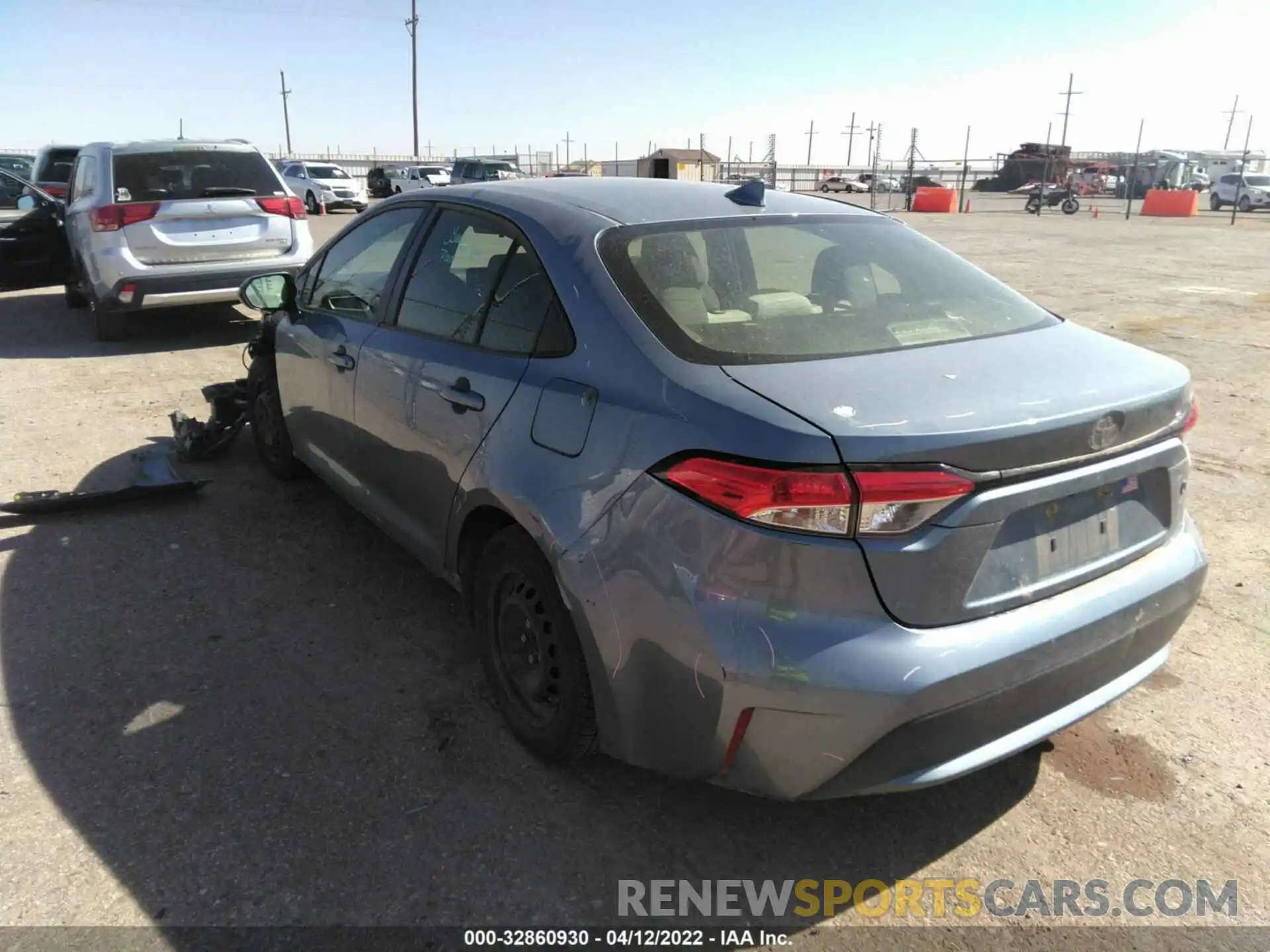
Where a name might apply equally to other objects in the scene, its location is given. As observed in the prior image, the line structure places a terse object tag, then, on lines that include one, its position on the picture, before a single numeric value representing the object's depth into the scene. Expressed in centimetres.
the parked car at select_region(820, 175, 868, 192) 5277
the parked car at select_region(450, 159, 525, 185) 3306
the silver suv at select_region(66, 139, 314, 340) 814
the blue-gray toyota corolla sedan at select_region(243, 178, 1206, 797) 197
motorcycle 3516
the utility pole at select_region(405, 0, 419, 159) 5850
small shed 3619
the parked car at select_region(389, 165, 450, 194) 3706
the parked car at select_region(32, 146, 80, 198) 1338
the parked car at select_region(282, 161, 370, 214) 3039
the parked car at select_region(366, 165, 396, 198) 4153
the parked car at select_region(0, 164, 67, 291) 955
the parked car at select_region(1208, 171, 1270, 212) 3697
